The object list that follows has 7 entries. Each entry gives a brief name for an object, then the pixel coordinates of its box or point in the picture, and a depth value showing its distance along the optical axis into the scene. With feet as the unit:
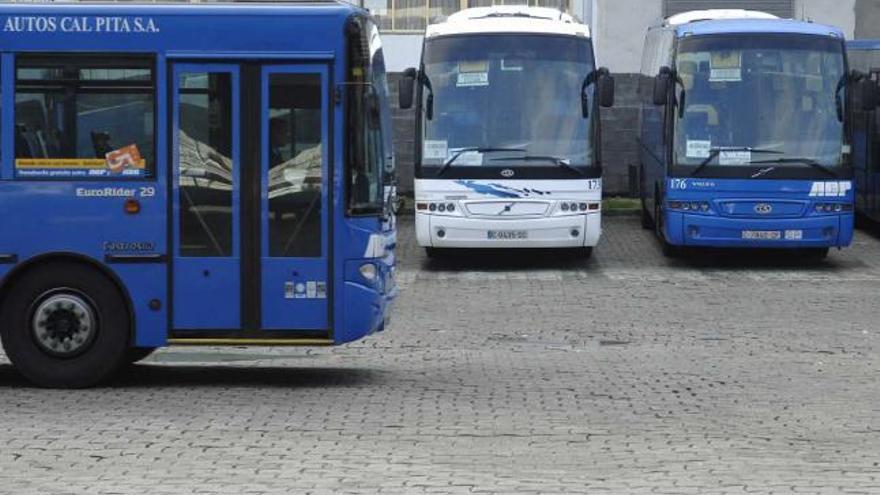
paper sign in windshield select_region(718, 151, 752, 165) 77.15
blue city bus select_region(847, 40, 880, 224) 91.76
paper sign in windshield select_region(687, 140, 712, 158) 77.71
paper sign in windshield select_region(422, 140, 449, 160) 76.95
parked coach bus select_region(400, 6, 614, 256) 76.33
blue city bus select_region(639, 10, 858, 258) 76.89
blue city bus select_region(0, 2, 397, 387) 43.55
